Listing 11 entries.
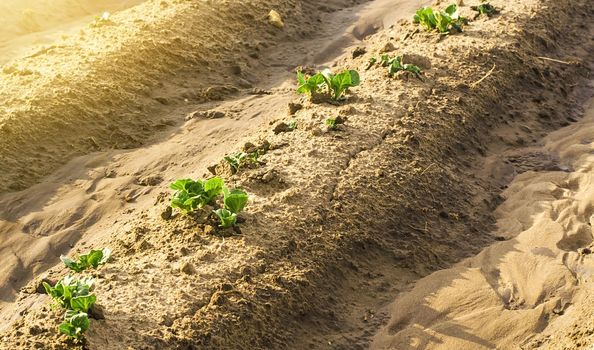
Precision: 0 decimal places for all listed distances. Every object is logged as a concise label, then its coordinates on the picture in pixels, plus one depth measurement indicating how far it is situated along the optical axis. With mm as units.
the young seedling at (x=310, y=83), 12141
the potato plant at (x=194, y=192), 9406
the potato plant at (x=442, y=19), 14461
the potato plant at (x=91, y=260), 8961
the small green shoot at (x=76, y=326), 7527
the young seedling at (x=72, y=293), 7801
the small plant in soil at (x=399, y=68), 12922
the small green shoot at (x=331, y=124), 11391
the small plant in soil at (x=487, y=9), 15352
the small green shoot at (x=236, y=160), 10555
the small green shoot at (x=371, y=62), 13779
